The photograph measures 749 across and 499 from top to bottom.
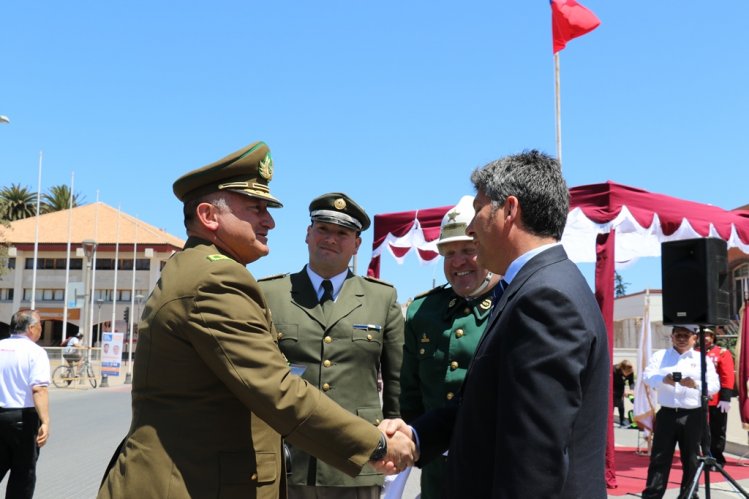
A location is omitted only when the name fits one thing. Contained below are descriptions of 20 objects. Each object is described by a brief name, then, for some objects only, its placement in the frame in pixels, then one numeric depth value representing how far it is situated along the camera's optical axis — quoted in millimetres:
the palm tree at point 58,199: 80250
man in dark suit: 1999
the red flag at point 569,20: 12703
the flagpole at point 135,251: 55316
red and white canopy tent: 9008
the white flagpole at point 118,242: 53156
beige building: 60656
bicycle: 27062
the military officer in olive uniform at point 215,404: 2531
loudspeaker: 7879
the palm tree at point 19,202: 76750
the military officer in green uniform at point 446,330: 3668
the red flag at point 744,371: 10594
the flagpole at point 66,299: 43975
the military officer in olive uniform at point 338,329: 3877
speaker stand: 7262
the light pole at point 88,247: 30016
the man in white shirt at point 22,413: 6781
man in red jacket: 11430
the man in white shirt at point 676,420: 8172
